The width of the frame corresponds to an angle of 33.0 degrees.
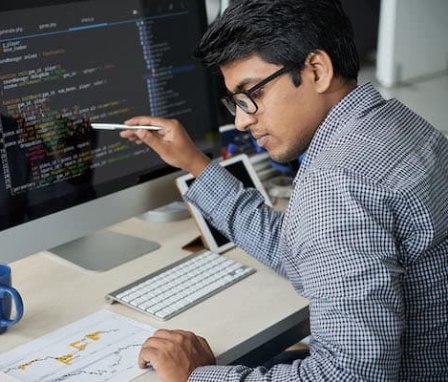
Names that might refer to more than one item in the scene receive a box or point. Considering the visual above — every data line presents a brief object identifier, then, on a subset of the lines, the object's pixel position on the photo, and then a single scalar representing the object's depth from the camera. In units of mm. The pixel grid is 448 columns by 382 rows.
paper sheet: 1181
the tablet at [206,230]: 1620
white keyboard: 1378
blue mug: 1293
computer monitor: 1385
